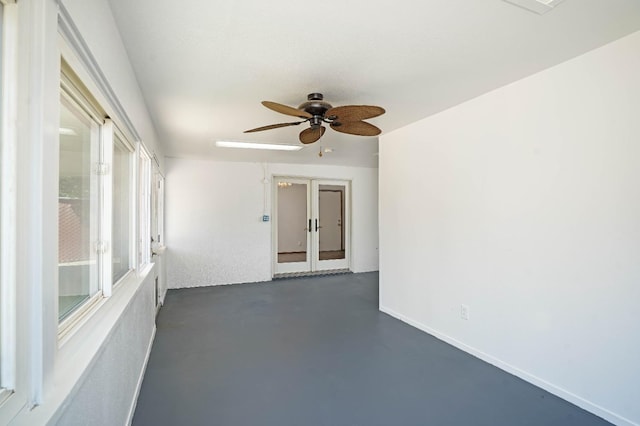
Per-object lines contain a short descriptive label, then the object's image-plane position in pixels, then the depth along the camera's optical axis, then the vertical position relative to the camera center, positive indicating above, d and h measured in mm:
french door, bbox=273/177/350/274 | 6742 -265
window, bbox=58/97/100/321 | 1371 +11
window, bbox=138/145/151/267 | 3258 +9
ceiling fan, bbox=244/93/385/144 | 2363 +742
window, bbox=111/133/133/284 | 2094 +21
